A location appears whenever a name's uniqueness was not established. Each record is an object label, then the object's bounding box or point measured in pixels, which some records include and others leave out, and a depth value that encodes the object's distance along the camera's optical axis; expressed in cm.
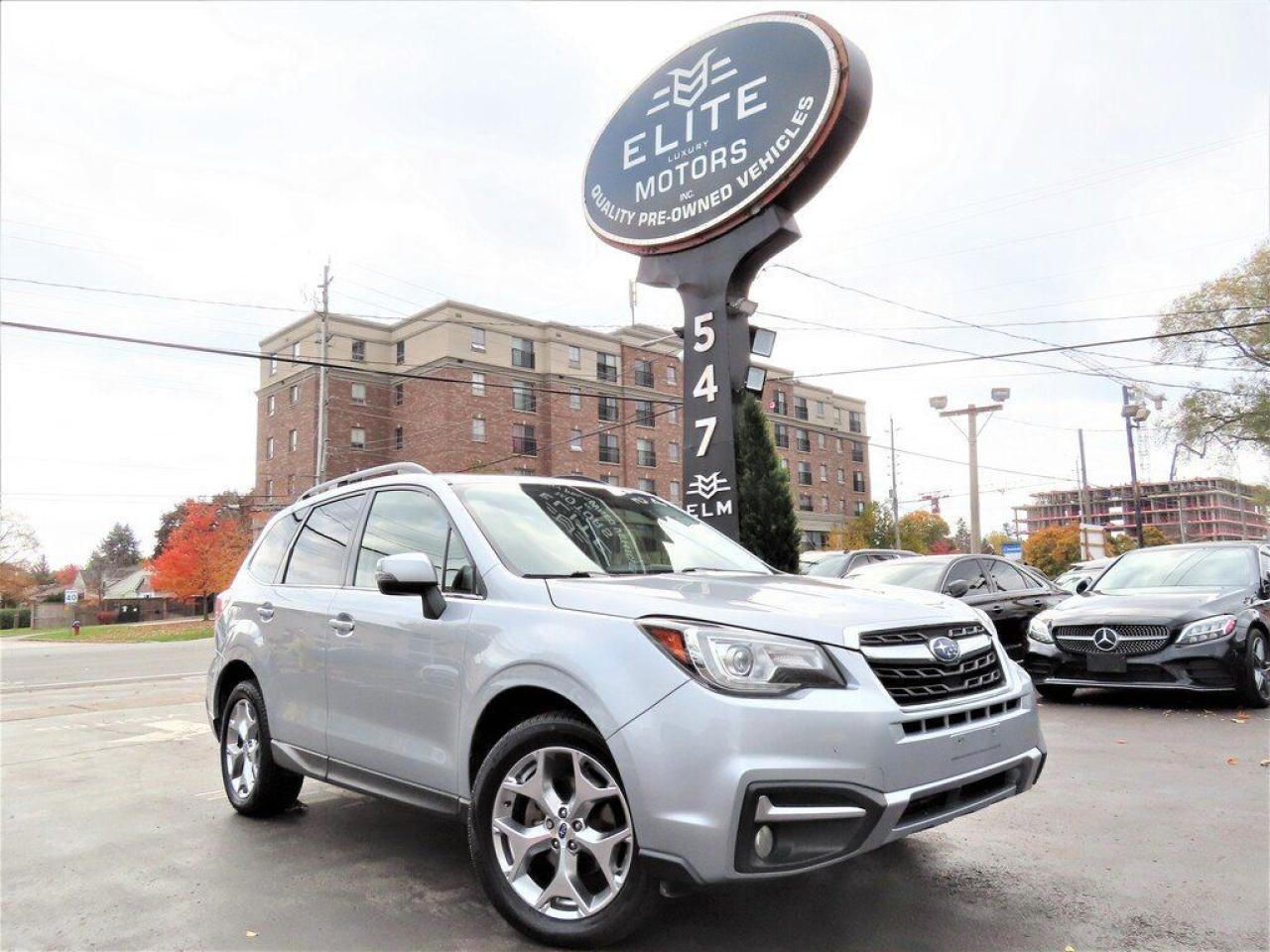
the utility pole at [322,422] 3288
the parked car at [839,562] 1507
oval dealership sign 1099
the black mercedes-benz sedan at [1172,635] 755
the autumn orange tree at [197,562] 4181
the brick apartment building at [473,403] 4566
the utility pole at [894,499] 6332
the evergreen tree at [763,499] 1312
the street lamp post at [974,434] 3080
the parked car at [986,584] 999
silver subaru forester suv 278
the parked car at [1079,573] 1750
